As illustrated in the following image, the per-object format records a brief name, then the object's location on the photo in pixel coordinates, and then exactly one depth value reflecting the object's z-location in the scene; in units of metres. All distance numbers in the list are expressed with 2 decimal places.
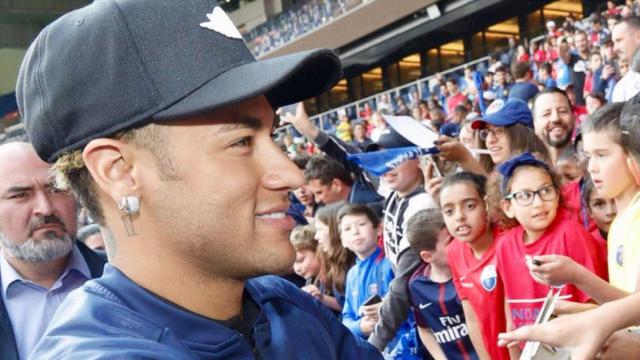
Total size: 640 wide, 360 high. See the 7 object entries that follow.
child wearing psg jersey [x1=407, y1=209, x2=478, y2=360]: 3.55
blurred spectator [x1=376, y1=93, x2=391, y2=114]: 18.05
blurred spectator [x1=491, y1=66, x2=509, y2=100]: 11.05
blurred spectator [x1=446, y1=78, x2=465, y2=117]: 13.13
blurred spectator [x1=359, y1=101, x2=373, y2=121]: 18.64
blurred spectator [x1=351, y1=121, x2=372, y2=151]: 12.89
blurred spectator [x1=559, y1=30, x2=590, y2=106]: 9.23
